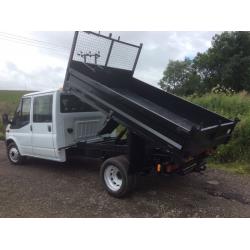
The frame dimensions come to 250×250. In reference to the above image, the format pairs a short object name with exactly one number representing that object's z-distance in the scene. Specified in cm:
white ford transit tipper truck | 484
